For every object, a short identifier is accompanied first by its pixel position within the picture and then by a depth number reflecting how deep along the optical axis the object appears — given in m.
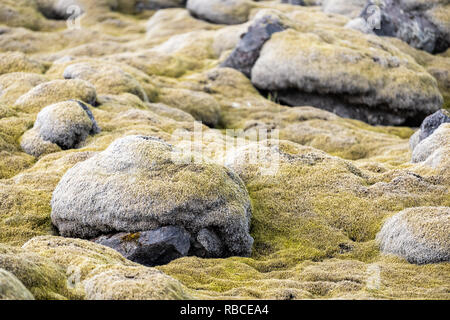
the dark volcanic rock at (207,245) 13.00
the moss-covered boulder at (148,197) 12.84
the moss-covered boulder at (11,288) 7.36
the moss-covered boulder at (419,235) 12.07
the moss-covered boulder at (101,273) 8.39
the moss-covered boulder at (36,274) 8.50
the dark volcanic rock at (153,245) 12.40
